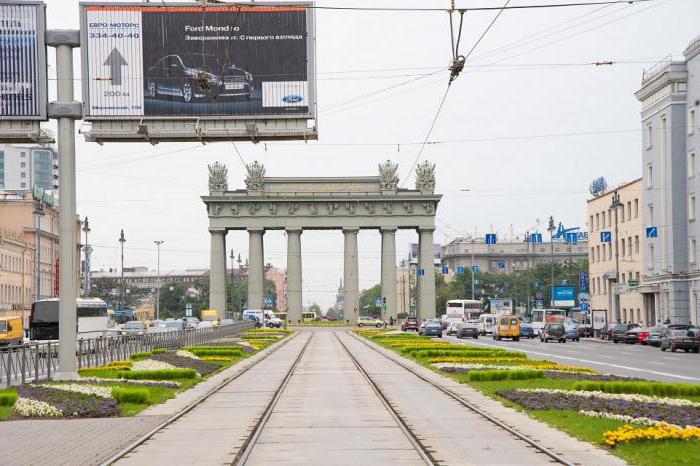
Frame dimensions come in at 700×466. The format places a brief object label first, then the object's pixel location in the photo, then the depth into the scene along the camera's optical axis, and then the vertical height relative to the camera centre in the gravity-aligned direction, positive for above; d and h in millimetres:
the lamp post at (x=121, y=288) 101125 -947
